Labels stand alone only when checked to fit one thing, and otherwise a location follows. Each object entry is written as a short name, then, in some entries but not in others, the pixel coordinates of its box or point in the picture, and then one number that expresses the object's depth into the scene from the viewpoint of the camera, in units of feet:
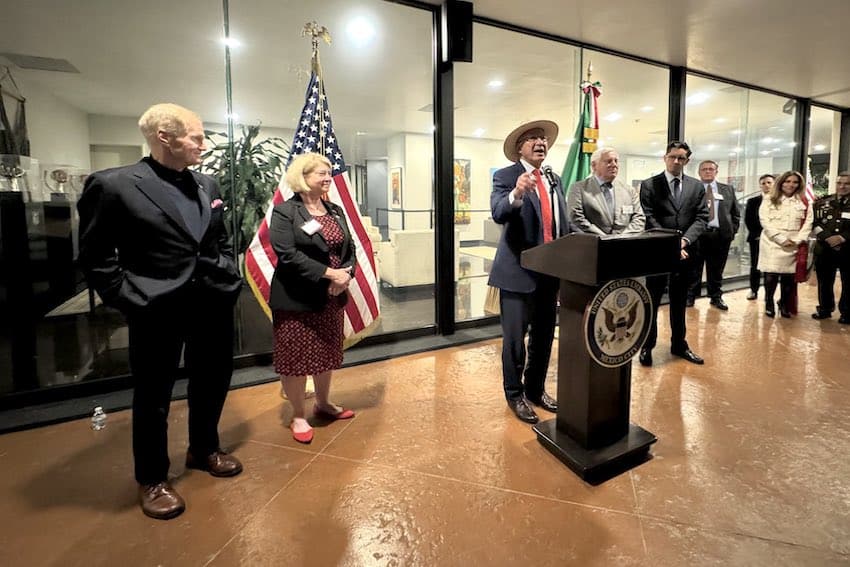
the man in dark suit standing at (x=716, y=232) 16.33
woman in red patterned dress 7.11
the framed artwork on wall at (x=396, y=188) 13.12
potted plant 10.54
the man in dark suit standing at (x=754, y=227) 18.21
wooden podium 6.24
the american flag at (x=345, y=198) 9.57
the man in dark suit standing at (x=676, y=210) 10.78
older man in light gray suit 8.75
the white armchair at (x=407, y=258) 14.52
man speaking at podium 7.82
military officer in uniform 14.49
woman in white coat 14.70
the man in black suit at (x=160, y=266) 5.30
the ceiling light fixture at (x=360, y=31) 12.05
